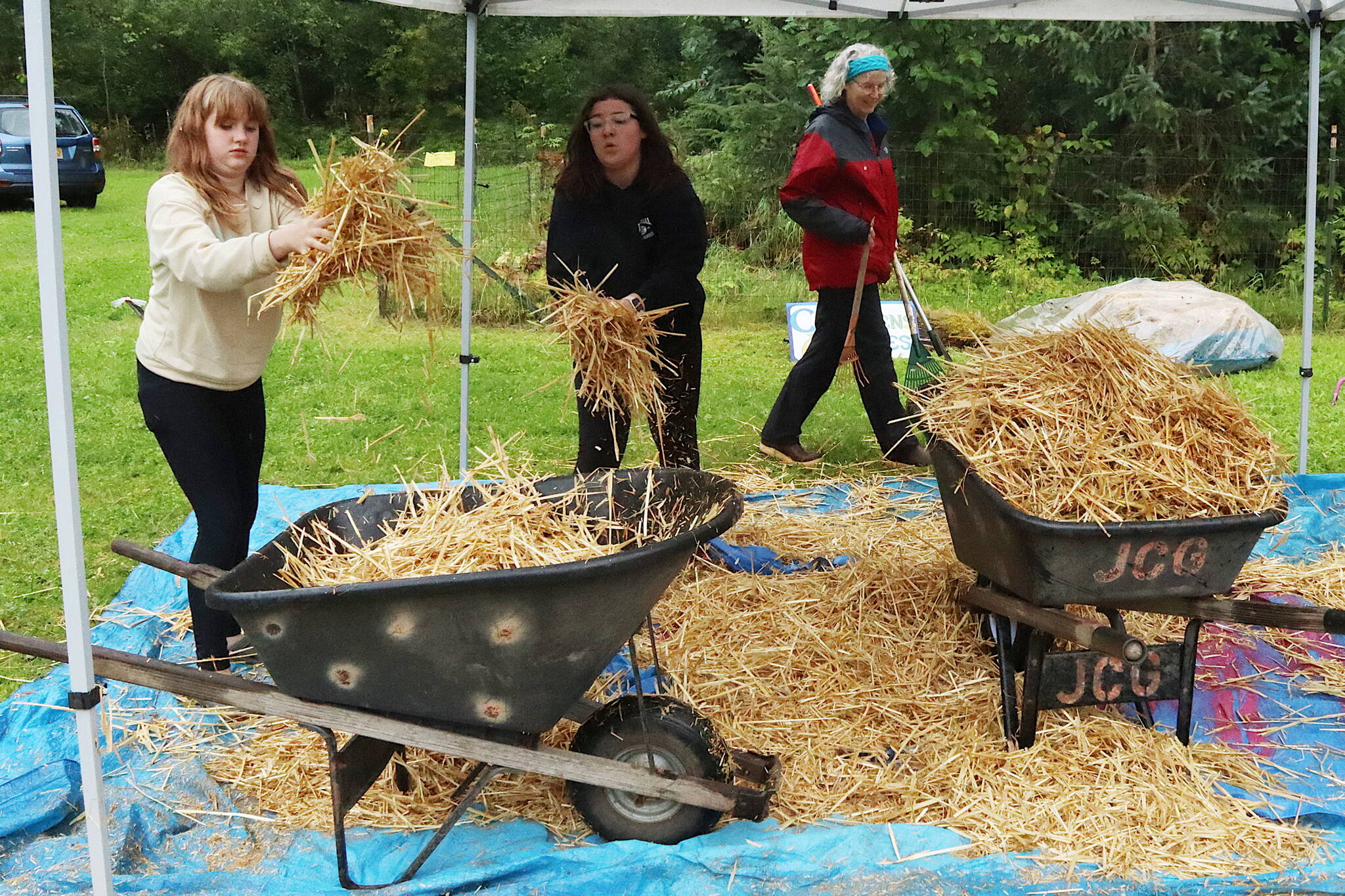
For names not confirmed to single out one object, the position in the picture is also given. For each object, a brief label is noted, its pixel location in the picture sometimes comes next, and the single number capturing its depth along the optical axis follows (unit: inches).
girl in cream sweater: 120.3
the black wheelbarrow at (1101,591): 110.2
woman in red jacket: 208.8
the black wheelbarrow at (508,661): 92.7
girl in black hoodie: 163.0
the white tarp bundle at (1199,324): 314.7
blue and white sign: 319.9
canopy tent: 84.0
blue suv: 461.1
